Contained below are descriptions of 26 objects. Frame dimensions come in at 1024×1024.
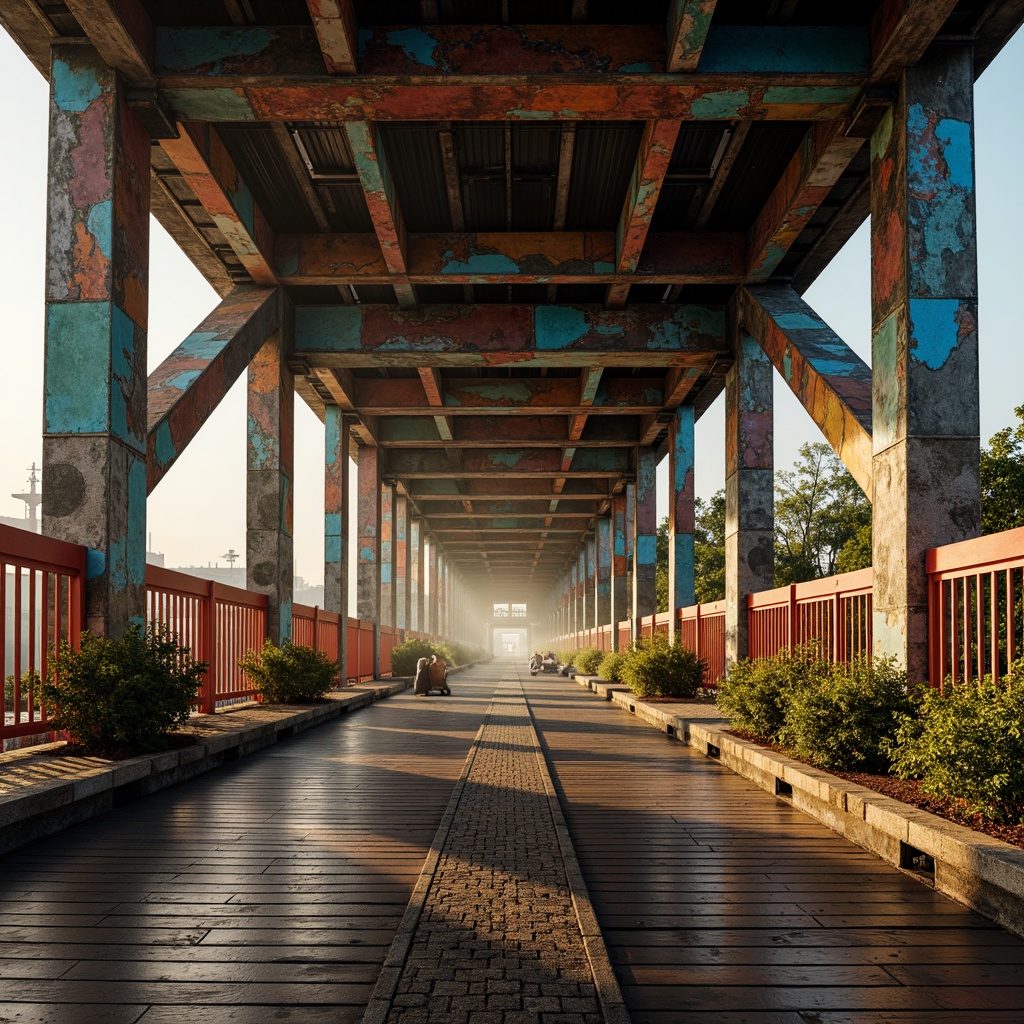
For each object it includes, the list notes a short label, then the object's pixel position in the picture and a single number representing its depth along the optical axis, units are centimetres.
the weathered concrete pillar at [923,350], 701
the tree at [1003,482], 2302
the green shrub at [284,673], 1194
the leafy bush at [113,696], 629
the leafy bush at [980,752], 418
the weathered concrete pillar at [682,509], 1770
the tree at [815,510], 4672
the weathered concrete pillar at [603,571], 3080
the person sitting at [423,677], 1822
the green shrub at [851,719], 596
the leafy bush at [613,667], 1975
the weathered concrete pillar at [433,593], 4128
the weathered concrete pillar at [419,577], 3382
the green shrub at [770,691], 765
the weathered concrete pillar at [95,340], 738
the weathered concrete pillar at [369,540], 2150
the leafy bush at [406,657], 2431
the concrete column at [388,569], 2598
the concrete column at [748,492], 1248
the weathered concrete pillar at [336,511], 1797
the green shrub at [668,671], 1399
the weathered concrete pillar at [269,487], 1295
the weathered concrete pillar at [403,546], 2966
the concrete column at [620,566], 2681
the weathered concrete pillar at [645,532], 2195
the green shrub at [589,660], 2549
